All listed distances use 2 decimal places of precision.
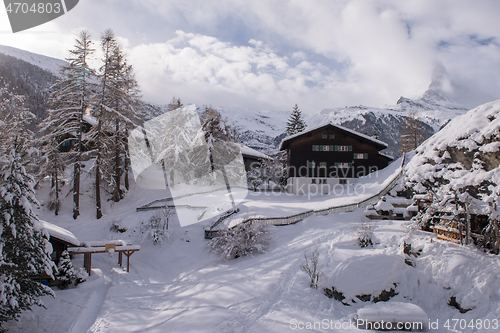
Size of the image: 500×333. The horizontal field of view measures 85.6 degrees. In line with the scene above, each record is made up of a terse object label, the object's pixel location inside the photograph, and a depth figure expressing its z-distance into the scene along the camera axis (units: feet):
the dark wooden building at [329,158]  115.34
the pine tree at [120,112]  86.53
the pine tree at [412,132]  142.10
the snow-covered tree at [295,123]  165.27
